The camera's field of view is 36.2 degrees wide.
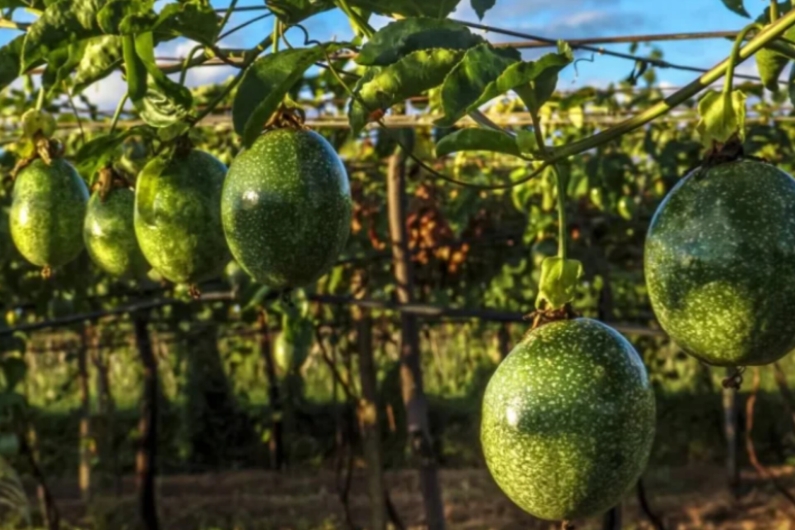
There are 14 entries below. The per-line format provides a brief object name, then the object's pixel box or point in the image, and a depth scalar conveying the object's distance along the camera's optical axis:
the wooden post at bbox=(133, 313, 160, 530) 6.26
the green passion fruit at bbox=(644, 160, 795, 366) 1.07
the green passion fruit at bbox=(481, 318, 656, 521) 1.14
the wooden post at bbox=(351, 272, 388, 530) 4.48
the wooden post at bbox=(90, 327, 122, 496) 8.84
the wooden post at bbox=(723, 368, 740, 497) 7.54
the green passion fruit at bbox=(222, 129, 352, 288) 1.30
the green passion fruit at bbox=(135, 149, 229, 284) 1.46
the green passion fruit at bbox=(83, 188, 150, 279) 1.64
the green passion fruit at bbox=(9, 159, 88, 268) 1.66
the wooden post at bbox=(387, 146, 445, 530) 3.70
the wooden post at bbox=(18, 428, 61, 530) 5.98
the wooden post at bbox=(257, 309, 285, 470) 8.54
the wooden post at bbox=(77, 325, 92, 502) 8.24
